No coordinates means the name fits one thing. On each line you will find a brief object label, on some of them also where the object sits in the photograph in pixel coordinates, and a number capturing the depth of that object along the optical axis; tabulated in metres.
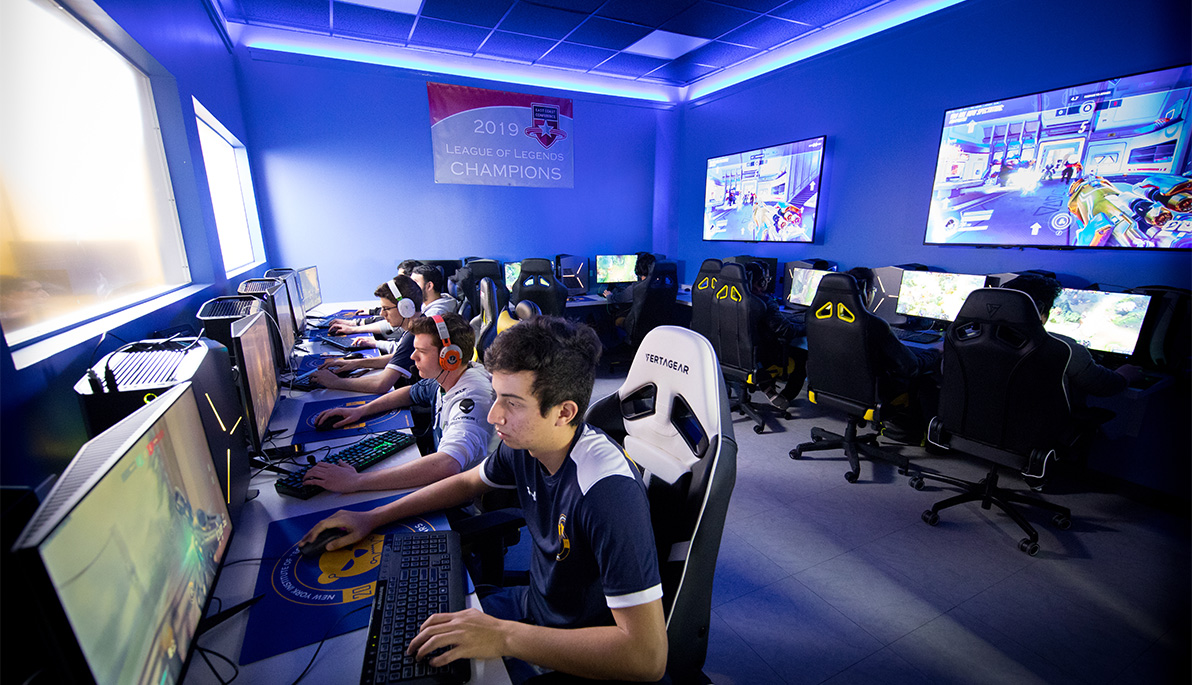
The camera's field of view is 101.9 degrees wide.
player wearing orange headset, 1.38
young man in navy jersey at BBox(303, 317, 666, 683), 0.87
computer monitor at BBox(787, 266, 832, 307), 4.28
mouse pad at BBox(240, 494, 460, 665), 0.90
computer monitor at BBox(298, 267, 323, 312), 3.78
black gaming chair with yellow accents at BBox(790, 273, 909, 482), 2.68
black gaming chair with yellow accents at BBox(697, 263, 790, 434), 3.47
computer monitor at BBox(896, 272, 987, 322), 3.27
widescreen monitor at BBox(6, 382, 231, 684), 0.48
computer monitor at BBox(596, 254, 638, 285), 6.00
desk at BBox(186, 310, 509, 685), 0.83
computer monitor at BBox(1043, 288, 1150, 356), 2.49
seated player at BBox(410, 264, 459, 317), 3.37
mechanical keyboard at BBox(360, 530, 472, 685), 0.81
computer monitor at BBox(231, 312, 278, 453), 1.41
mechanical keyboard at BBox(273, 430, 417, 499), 1.35
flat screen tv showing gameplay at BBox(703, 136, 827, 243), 4.70
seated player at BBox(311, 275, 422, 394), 2.29
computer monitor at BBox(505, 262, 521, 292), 5.48
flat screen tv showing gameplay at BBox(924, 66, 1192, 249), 2.62
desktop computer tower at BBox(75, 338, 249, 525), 0.98
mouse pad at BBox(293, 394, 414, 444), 1.80
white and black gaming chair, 0.99
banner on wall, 5.22
